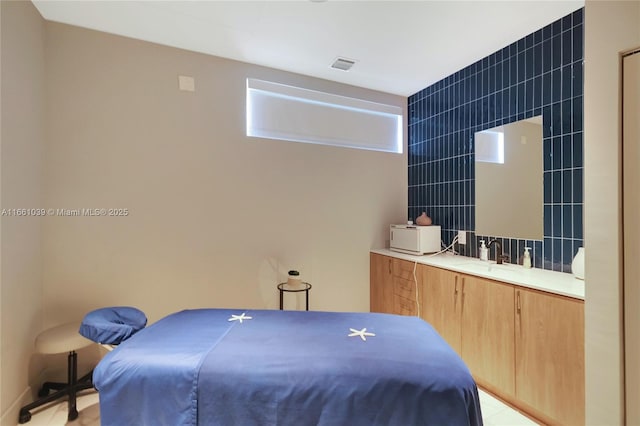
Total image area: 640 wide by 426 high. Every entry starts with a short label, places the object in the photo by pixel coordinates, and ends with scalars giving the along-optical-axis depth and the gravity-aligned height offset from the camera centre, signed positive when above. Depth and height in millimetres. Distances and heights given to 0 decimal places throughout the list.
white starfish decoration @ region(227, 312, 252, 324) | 1862 -636
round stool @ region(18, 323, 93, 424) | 1887 -837
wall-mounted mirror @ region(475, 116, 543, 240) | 2348 +282
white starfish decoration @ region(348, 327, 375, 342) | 1620 -650
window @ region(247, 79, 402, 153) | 2910 +1009
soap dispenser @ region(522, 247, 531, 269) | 2365 -352
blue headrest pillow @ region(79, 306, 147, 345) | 1676 -639
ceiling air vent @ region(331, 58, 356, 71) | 2752 +1398
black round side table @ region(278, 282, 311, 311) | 2763 -683
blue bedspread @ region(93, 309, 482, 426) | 1256 -721
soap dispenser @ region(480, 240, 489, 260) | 2682 -338
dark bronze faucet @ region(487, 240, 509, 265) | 2562 -348
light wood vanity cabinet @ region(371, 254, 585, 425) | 1700 -816
